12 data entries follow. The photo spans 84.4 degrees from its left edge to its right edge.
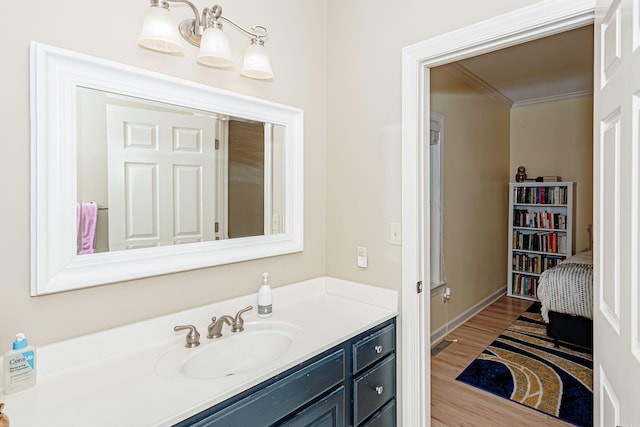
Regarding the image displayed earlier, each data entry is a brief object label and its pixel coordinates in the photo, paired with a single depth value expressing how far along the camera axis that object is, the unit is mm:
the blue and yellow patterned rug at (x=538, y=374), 2297
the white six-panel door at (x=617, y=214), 841
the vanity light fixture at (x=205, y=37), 1270
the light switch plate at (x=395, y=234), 1800
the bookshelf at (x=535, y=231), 4629
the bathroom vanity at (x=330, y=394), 1114
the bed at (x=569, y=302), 2965
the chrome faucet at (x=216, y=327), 1471
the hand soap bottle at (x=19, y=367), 1040
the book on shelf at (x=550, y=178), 4711
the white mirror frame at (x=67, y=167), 1127
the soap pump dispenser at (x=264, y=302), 1698
